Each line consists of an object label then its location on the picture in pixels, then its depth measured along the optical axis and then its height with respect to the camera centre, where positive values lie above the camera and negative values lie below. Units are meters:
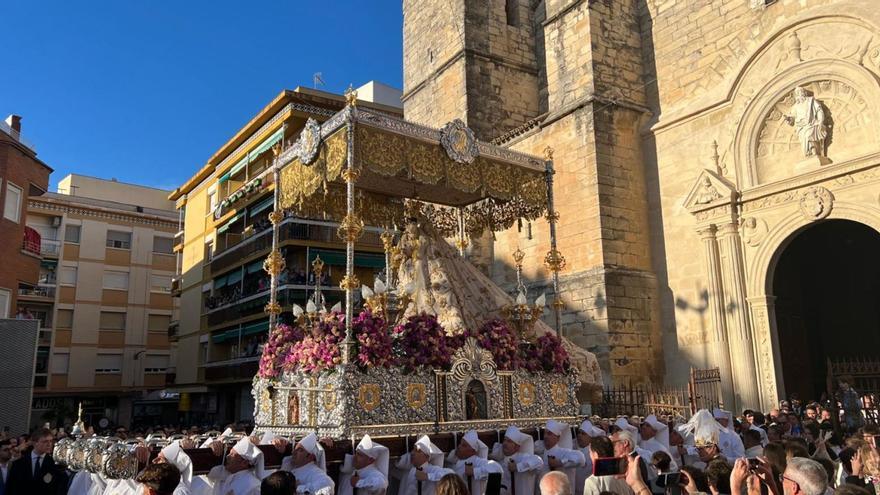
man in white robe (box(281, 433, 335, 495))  5.65 -0.56
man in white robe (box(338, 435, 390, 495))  5.97 -0.62
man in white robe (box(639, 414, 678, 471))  7.65 -0.49
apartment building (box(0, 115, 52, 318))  17.89 +5.04
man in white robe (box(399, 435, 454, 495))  6.31 -0.66
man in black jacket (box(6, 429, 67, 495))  6.82 -0.65
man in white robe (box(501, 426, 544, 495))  7.06 -0.70
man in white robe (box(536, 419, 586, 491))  7.27 -0.62
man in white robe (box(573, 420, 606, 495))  7.73 -0.66
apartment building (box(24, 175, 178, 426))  30.92 +4.33
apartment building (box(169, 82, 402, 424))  23.95 +5.16
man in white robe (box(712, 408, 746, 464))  7.23 -0.57
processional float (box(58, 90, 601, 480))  7.57 +1.06
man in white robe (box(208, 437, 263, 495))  5.59 -0.57
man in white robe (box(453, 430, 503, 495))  6.64 -0.65
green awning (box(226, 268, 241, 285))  27.23 +4.80
